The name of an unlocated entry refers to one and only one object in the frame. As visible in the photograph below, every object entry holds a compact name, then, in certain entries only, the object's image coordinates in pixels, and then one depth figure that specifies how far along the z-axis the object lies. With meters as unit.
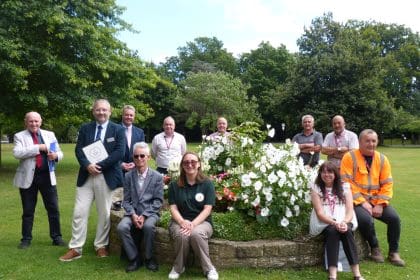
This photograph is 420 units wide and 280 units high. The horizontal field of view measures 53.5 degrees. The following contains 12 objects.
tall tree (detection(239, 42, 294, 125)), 52.91
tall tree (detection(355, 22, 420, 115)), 49.22
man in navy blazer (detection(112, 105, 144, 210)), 6.75
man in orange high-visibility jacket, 5.31
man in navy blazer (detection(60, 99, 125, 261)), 5.35
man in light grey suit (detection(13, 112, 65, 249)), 5.80
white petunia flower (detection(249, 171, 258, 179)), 5.11
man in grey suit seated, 4.96
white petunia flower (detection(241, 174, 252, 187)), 5.11
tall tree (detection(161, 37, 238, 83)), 62.97
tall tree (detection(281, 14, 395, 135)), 31.94
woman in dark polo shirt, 4.63
